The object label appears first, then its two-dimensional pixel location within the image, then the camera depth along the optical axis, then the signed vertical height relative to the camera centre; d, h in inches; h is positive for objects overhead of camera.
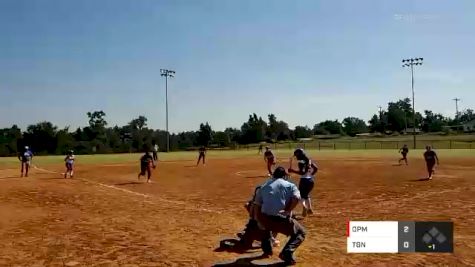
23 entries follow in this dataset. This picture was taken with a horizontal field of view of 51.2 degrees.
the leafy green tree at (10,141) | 3795.5 +19.4
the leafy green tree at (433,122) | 6378.0 +226.1
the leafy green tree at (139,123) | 6367.1 +242.6
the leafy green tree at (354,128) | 7052.2 +169.0
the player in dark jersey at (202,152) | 1714.0 -38.4
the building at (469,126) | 5972.4 +146.6
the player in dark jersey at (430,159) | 1025.2 -43.0
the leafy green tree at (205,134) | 5334.6 +75.0
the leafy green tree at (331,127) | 7404.0 +191.9
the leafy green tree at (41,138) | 4148.6 +39.5
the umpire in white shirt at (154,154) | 1529.3 -39.0
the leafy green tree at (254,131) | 5388.8 +102.7
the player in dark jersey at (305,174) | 559.8 -39.8
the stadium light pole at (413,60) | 3382.4 +537.4
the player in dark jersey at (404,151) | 1531.7 -38.3
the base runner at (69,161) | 1164.5 -43.9
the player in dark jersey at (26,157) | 1186.8 -33.7
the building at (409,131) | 5881.9 +96.2
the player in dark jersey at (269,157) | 1166.3 -39.9
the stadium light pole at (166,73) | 3565.5 +492.9
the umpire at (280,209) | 323.6 -45.2
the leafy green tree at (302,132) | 6314.0 +102.3
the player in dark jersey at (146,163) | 1044.5 -45.5
